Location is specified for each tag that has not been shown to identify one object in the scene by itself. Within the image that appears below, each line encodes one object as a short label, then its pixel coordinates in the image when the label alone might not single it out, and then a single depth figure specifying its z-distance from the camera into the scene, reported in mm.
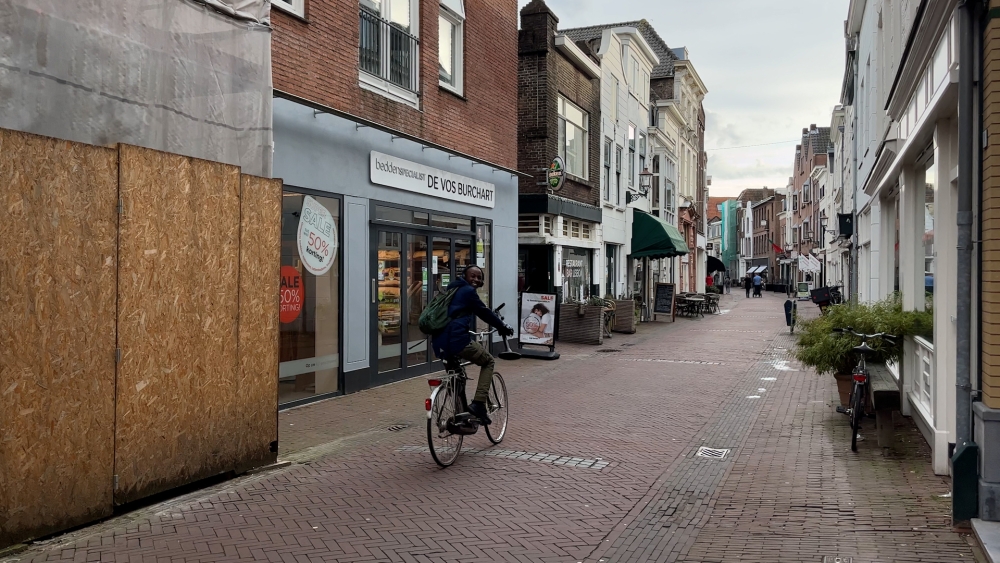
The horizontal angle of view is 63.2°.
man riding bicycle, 7113
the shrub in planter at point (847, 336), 8664
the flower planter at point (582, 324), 18172
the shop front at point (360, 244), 9664
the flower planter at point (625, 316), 21422
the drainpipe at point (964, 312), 5191
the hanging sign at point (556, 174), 18688
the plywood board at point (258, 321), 6445
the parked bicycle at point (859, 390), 7527
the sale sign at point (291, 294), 9406
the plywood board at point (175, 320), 5383
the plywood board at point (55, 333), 4598
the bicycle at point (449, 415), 6746
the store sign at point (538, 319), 15273
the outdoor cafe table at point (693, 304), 28641
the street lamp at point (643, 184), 26112
